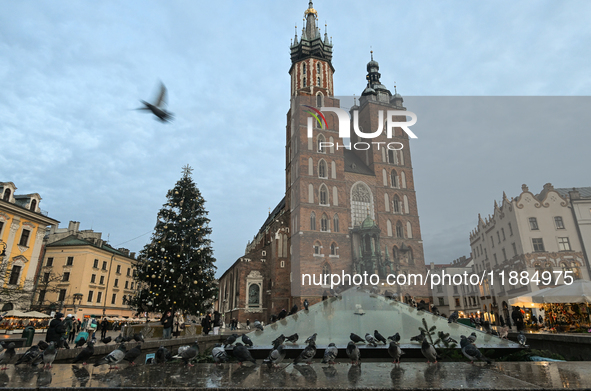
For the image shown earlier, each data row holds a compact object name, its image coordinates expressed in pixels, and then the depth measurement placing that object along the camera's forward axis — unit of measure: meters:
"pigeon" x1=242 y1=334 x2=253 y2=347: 8.68
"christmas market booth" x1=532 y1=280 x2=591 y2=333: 12.43
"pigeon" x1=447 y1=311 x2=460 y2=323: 12.15
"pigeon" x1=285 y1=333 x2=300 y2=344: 9.11
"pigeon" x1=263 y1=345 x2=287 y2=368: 5.74
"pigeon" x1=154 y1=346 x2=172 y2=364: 6.64
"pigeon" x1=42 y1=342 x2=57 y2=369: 5.79
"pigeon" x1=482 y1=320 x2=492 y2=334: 16.56
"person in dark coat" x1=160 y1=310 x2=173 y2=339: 16.48
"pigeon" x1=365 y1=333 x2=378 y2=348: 8.57
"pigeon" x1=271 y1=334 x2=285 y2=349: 7.84
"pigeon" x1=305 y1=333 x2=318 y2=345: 8.14
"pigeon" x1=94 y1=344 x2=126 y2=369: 5.92
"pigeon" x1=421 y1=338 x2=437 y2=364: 6.27
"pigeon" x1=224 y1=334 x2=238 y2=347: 8.76
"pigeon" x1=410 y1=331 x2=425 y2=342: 8.24
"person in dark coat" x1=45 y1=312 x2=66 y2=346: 9.88
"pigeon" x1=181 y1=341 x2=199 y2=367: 6.21
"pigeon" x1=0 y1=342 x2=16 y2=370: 6.70
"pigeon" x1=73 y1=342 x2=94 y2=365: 6.91
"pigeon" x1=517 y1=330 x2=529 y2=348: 9.27
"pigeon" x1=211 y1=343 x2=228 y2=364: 6.21
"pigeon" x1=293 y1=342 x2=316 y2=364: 6.20
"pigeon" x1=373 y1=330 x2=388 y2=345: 8.68
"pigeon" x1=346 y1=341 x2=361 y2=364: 6.17
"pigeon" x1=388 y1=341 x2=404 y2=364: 6.04
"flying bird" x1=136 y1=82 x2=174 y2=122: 7.70
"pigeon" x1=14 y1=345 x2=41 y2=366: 6.30
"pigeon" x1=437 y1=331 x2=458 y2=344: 8.41
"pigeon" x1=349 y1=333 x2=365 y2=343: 8.70
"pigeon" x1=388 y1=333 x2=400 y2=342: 8.60
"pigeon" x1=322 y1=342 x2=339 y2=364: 6.10
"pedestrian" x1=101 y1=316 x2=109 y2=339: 20.54
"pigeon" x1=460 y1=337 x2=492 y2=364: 5.73
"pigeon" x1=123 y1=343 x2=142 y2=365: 6.62
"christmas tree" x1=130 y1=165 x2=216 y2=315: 18.81
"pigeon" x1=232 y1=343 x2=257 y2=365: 5.87
